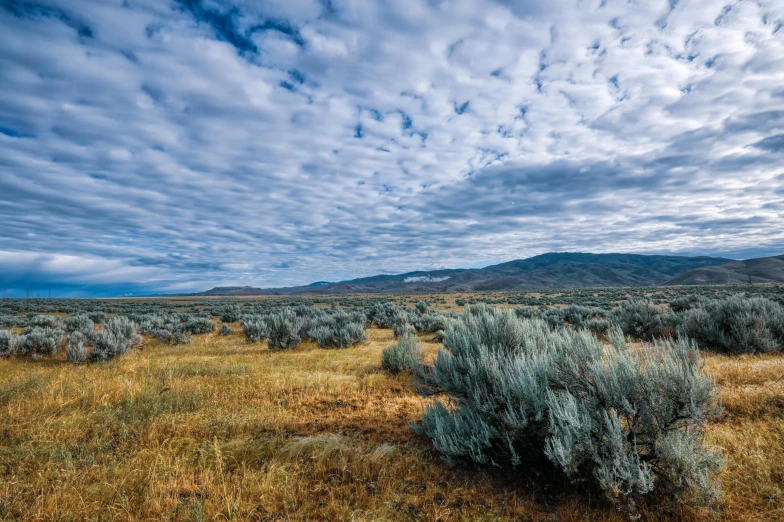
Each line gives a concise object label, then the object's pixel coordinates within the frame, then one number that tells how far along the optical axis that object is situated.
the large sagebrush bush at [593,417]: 3.13
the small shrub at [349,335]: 13.37
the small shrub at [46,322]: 18.24
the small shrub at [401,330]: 15.48
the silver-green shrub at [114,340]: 10.42
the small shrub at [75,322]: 18.45
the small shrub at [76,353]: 10.17
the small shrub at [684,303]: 17.91
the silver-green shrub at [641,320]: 13.61
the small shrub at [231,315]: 26.20
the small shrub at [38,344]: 11.25
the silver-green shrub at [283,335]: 12.99
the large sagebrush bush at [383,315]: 20.80
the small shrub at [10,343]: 11.00
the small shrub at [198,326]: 18.50
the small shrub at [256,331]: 15.26
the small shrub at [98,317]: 24.13
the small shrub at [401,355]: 8.95
